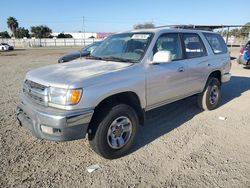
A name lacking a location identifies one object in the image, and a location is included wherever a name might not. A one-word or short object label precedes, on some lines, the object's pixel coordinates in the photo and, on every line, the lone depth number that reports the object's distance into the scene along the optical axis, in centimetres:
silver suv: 307
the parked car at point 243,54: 1248
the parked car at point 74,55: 1049
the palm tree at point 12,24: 8262
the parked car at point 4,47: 4069
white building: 9536
